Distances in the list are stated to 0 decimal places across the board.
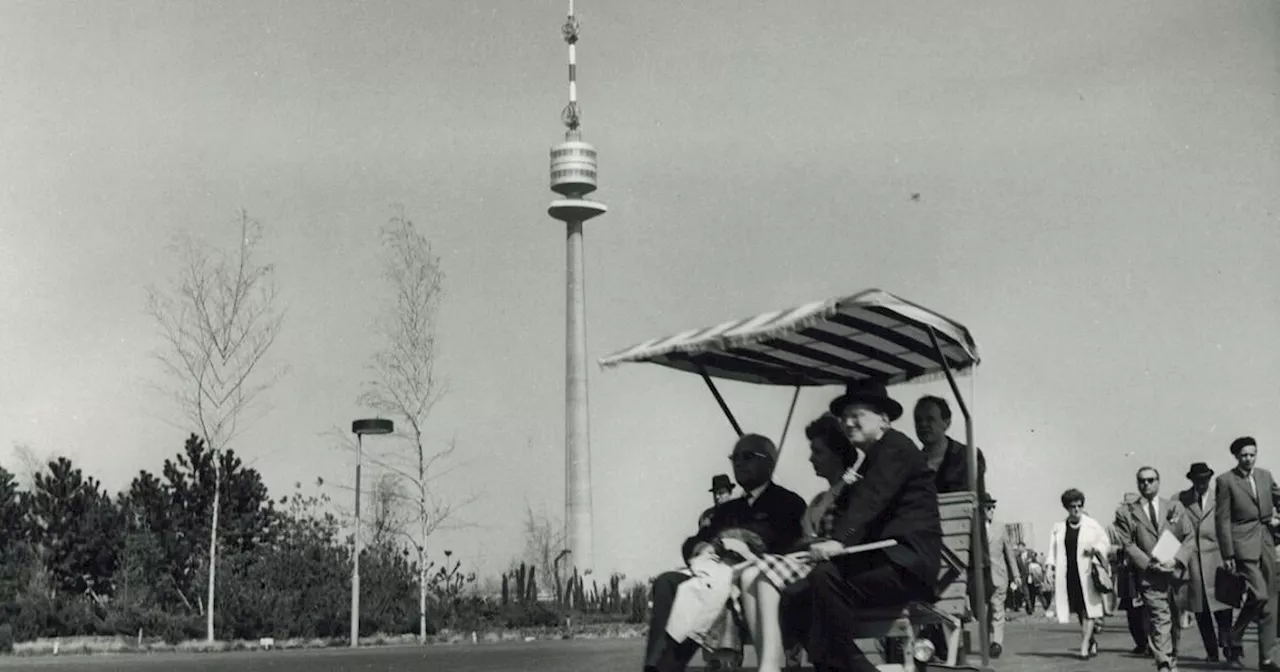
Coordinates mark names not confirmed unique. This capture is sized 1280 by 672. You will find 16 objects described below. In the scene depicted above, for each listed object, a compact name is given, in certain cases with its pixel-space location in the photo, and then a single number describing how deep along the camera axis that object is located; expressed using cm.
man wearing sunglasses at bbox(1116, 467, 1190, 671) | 1291
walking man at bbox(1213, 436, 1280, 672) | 1358
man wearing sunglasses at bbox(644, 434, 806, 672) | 875
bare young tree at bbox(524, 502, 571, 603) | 4741
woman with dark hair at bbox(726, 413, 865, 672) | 760
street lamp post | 2473
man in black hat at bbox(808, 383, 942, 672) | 748
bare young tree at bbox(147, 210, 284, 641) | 2716
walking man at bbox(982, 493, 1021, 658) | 1434
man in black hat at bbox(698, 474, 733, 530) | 1239
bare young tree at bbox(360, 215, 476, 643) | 2881
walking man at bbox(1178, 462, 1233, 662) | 1416
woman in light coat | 1566
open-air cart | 796
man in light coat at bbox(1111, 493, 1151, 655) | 1511
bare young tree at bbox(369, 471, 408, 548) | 3015
